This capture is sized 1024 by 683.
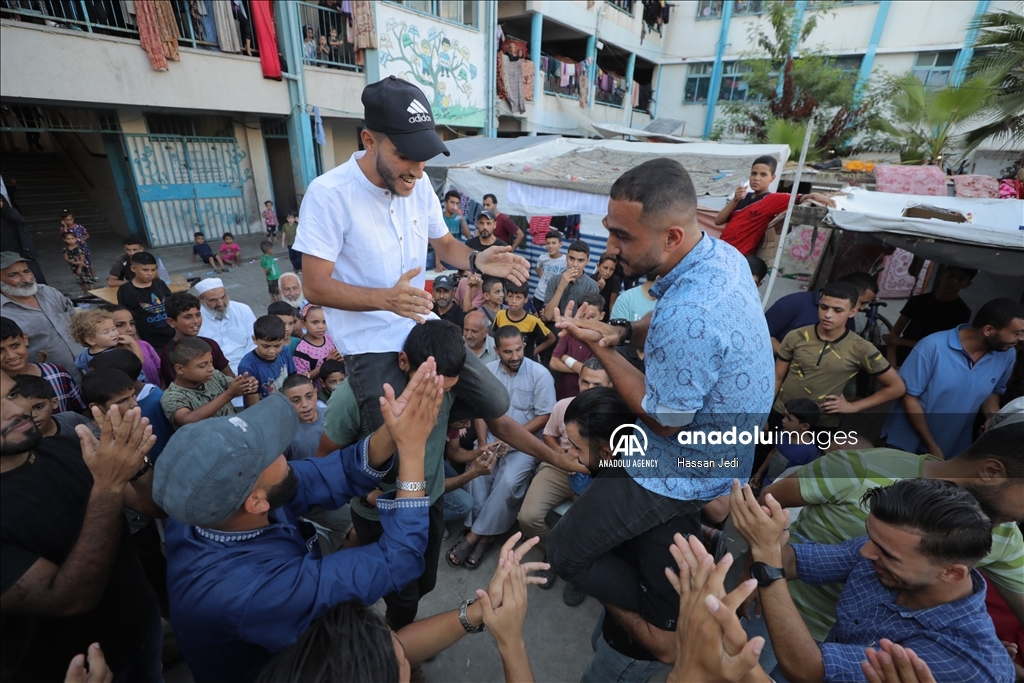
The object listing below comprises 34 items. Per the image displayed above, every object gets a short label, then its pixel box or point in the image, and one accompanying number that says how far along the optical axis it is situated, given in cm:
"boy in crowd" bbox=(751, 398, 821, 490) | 335
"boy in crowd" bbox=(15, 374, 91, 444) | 192
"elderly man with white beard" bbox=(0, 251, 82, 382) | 280
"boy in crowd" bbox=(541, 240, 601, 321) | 543
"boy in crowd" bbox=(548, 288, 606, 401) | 416
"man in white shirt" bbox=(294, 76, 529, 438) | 186
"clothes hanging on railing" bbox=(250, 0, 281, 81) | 1062
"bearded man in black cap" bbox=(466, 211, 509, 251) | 771
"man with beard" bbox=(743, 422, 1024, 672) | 186
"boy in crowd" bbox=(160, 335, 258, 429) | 303
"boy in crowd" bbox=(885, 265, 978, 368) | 480
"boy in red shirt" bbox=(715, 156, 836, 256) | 527
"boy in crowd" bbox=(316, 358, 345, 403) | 407
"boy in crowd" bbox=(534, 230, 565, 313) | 662
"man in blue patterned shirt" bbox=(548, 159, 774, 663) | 158
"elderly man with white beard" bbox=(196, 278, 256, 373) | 468
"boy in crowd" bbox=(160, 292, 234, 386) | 404
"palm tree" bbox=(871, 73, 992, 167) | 808
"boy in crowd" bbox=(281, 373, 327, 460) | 340
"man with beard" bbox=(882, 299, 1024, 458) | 338
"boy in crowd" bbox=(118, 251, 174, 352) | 493
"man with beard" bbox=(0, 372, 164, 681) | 132
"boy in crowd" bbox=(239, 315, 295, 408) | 391
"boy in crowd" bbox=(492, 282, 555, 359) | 495
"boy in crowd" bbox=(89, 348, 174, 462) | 301
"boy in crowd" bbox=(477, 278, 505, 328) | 537
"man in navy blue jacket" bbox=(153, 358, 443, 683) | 130
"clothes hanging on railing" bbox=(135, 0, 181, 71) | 910
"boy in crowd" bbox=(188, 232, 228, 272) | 1006
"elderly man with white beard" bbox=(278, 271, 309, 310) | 571
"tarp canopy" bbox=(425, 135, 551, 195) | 1022
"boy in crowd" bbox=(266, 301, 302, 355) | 474
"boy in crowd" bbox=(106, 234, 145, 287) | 587
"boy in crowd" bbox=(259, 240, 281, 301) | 784
